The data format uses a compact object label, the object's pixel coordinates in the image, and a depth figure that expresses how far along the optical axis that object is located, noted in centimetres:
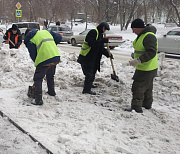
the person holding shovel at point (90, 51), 544
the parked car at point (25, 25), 2420
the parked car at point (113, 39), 1666
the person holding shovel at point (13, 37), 901
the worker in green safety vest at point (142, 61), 427
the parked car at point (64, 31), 2161
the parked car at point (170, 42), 1323
